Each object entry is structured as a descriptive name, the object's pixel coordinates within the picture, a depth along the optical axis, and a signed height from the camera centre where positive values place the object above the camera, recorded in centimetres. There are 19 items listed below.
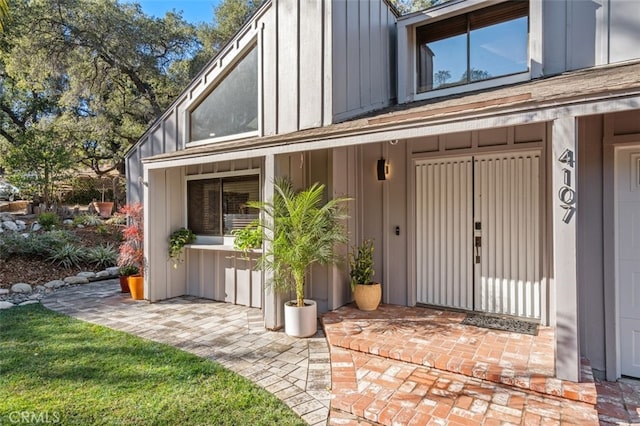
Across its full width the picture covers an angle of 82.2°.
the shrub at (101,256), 943 -108
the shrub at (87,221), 1218 -20
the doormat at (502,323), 446 -144
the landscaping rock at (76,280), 824 -148
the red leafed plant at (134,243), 700 -56
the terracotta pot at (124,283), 745 -140
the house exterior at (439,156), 381 +80
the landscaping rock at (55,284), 782 -148
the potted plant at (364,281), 544 -104
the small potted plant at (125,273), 740 -119
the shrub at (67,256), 894 -101
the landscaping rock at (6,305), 628 -155
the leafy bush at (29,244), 887 -71
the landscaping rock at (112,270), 912 -139
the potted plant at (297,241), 477 -37
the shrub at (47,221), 1142 -18
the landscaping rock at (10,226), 1136 -33
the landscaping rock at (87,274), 854 -140
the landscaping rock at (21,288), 735 -146
